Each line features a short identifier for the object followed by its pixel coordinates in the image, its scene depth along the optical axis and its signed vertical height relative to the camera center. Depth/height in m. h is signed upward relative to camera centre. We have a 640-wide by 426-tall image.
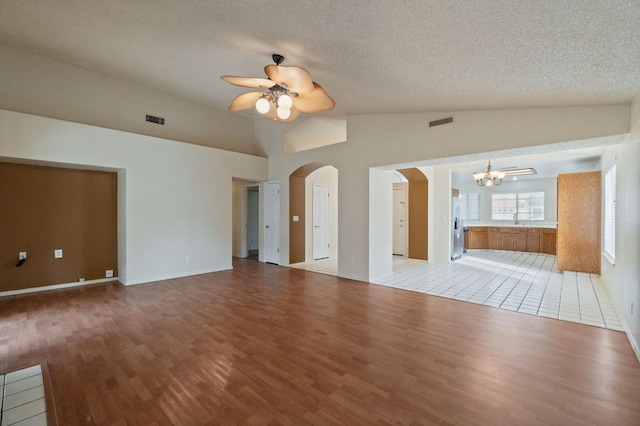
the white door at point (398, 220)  8.10 -0.28
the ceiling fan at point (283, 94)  2.74 +1.36
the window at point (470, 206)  10.70 +0.20
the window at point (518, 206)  9.46 +0.19
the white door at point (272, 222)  7.09 -0.30
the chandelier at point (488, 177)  7.27 +0.94
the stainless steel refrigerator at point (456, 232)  7.46 -0.61
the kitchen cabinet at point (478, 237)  9.67 -0.94
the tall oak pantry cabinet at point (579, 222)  5.46 -0.21
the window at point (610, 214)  4.00 -0.04
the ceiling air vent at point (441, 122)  4.11 +1.39
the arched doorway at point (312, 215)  6.90 -0.12
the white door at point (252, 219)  8.38 -0.26
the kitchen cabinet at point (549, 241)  8.44 -0.93
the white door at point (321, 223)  7.51 -0.35
